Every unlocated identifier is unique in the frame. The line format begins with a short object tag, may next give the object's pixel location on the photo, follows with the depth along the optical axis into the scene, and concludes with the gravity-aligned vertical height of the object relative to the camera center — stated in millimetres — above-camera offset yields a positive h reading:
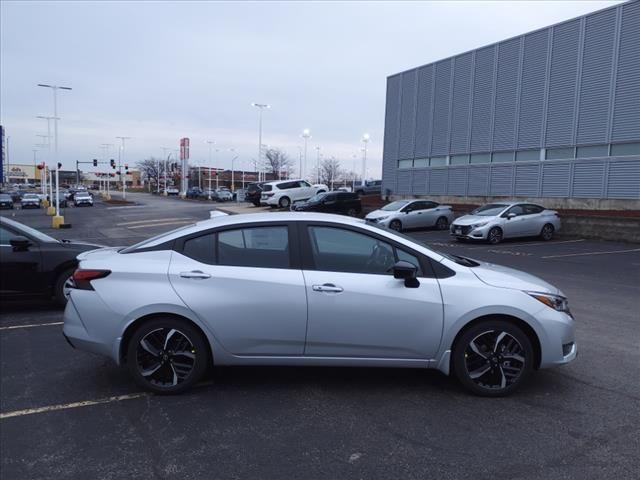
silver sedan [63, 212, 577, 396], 4117 -1026
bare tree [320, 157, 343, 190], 108938 +3870
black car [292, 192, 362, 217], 28031 -896
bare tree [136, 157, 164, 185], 129375 +3621
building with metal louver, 22062 +4123
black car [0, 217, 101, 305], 7242 -1262
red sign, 98625 +6703
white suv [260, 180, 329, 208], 34656 -421
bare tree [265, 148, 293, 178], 101000 +5122
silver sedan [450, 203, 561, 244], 18312 -1060
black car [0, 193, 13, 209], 52219 -2707
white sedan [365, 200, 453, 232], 22516 -1108
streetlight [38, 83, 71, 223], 25959 -2246
